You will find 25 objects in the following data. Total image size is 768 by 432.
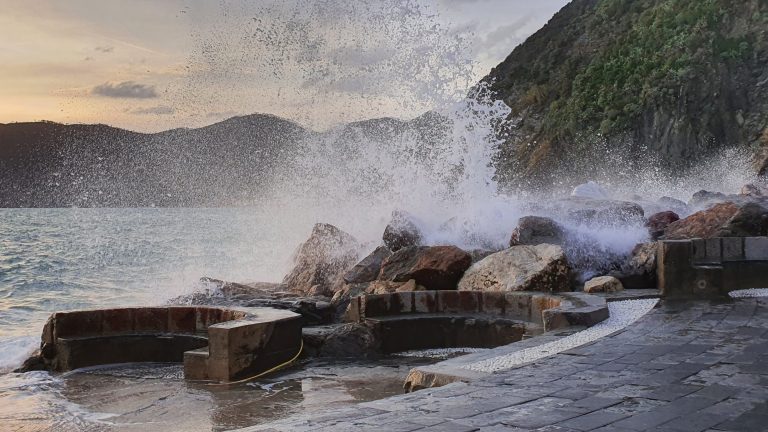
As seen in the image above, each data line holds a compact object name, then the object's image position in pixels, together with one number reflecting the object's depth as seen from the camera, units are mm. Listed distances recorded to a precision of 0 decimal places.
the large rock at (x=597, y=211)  13547
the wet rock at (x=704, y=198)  18131
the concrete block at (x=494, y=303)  9930
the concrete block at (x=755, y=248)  9703
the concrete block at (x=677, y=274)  9289
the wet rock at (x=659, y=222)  13641
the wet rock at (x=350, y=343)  9344
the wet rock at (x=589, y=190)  22078
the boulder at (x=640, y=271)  11188
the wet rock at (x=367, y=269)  13117
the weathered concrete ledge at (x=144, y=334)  8688
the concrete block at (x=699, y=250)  9609
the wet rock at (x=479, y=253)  12250
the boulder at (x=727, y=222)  11844
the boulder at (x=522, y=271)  10320
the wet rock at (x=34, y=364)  9156
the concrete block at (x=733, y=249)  9680
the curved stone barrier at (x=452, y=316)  9438
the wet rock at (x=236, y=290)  13036
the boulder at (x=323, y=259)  15242
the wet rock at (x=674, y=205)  17525
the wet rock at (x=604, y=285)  10234
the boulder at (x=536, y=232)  12523
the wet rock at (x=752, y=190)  20462
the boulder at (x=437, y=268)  11172
